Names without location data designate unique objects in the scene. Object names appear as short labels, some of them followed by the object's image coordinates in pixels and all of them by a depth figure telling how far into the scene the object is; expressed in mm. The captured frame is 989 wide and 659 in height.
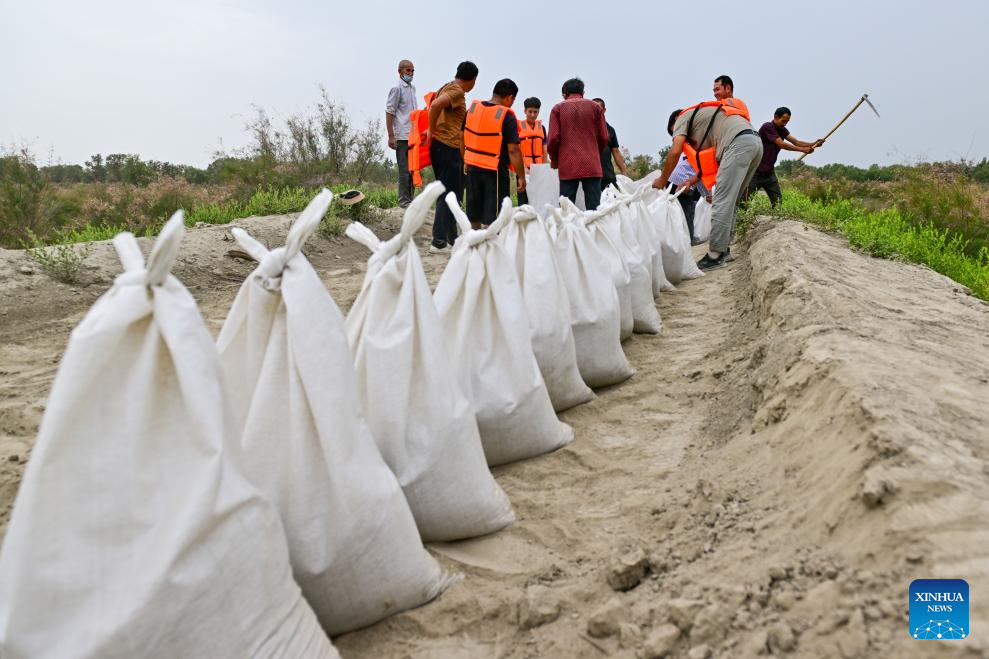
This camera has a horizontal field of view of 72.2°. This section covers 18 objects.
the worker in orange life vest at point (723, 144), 5418
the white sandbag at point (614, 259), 3443
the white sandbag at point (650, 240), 4652
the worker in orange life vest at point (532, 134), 7781
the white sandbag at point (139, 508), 1007
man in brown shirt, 5582
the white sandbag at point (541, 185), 7852
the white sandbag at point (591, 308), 2918
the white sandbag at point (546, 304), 2582
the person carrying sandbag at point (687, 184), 6759
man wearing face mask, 7207
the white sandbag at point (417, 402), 1685
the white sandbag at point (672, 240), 5398
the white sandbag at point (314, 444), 1337
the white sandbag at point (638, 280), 3873
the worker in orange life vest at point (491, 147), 5586
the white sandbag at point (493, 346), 2178
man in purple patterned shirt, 5895
